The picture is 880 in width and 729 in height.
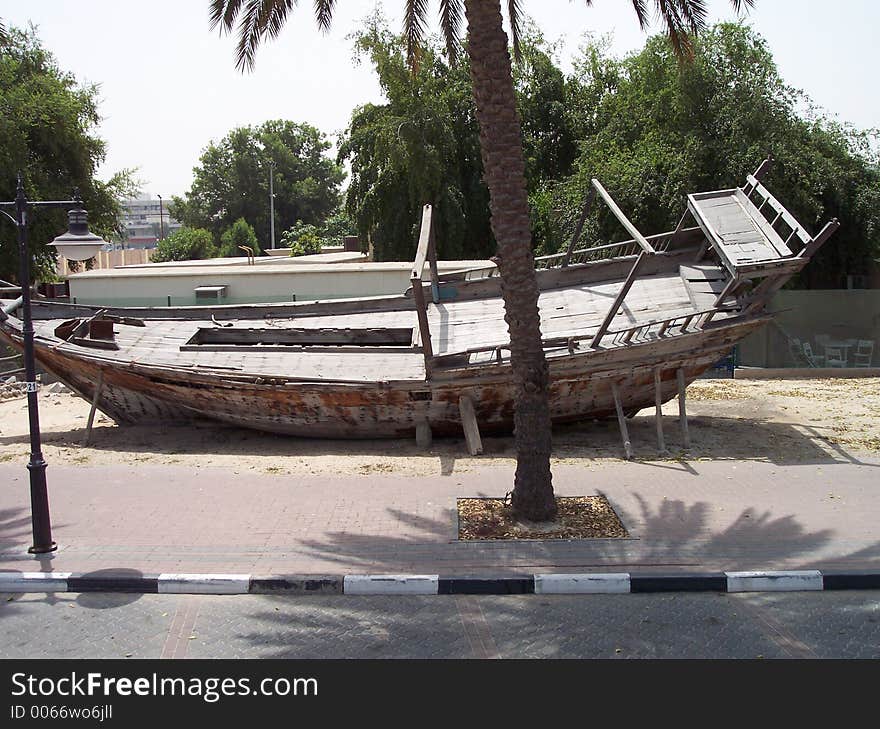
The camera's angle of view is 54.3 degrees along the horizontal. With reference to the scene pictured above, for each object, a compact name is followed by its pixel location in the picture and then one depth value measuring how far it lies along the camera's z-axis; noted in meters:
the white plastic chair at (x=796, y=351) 18.77
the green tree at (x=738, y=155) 19.64
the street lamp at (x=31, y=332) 7.59
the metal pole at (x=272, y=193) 57.08
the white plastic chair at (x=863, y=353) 18.53
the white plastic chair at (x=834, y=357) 18.52
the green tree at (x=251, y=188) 68.06
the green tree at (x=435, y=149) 27.97
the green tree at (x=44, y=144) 25.88
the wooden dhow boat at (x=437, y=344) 11.77
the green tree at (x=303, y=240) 42.34
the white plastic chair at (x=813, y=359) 18.62
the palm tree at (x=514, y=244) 8.19
